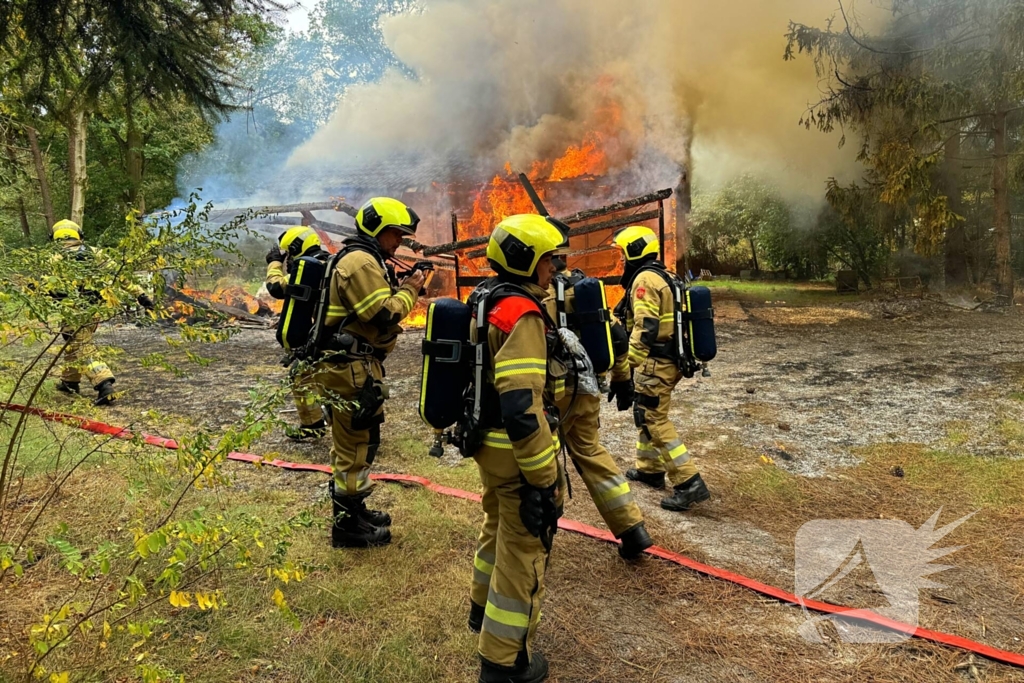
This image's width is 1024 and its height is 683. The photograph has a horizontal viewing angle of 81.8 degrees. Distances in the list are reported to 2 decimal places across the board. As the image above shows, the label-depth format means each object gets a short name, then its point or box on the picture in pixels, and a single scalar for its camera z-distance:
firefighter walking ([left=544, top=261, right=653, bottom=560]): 3.41
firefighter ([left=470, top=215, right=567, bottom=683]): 2.34
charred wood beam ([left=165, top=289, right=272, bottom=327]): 12.71
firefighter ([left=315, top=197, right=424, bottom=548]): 3.61
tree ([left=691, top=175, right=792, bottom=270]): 22.64
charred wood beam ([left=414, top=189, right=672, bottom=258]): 10.64
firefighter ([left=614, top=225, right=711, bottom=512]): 4.25
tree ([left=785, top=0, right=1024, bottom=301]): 11.27
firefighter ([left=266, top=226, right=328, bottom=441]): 5.75
